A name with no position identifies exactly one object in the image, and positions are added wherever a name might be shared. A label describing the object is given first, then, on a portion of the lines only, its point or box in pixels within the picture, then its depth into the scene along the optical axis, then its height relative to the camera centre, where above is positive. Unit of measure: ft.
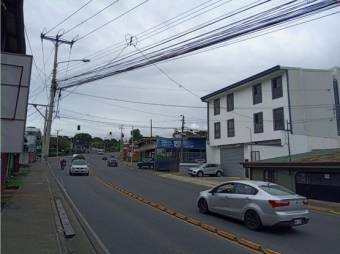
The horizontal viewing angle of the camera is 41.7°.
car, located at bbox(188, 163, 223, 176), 164.47 +5.59
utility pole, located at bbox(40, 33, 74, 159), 114.85 +24.62
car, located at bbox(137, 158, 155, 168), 215.22 +10.18
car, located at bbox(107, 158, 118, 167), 222.28 +10.21
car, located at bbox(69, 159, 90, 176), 137.49 +4.61
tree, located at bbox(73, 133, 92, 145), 560.86 +56.44
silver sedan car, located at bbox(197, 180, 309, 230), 43.50 -1.85
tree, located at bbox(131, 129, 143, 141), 498.15 +57.05
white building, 135.13 +23.36
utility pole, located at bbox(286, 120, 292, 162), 132.00 +17.07
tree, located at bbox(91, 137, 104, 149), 576.61 +52.16
